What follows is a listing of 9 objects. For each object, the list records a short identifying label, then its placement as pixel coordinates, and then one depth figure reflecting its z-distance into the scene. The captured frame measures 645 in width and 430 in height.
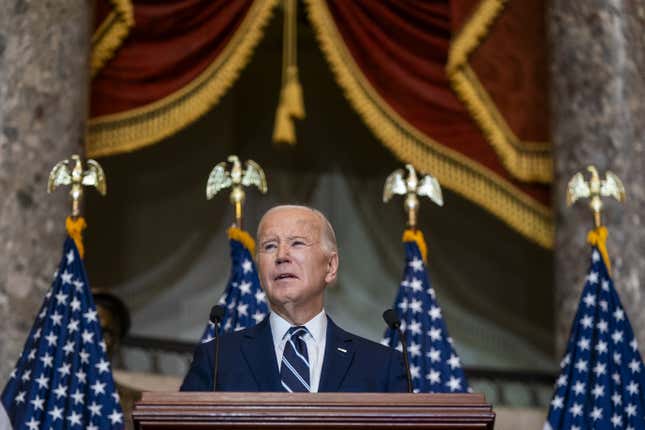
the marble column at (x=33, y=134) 10.46
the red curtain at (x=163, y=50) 12.15
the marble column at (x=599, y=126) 11.64
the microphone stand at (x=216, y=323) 6.65
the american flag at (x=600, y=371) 9.85
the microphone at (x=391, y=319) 6.97
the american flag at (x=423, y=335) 10.08
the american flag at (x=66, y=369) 9.31
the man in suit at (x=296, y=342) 6.78
